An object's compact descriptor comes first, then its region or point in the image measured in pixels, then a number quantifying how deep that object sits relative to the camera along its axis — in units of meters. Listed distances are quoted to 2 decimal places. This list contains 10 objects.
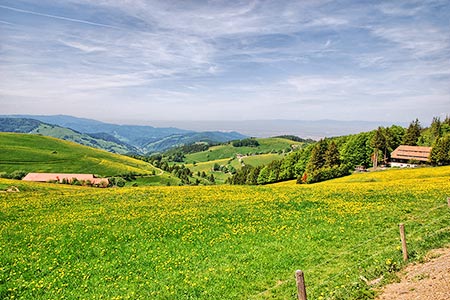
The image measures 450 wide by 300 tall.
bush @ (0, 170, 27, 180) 128.93
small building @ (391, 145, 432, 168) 98.01
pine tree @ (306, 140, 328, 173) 100.43
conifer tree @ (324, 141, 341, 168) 98.44
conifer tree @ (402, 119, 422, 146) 115.56
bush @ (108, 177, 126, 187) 165.61
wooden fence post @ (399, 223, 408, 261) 14.20
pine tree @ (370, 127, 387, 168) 105.88
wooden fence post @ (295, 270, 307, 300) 8.82
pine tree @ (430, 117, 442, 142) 116.18
